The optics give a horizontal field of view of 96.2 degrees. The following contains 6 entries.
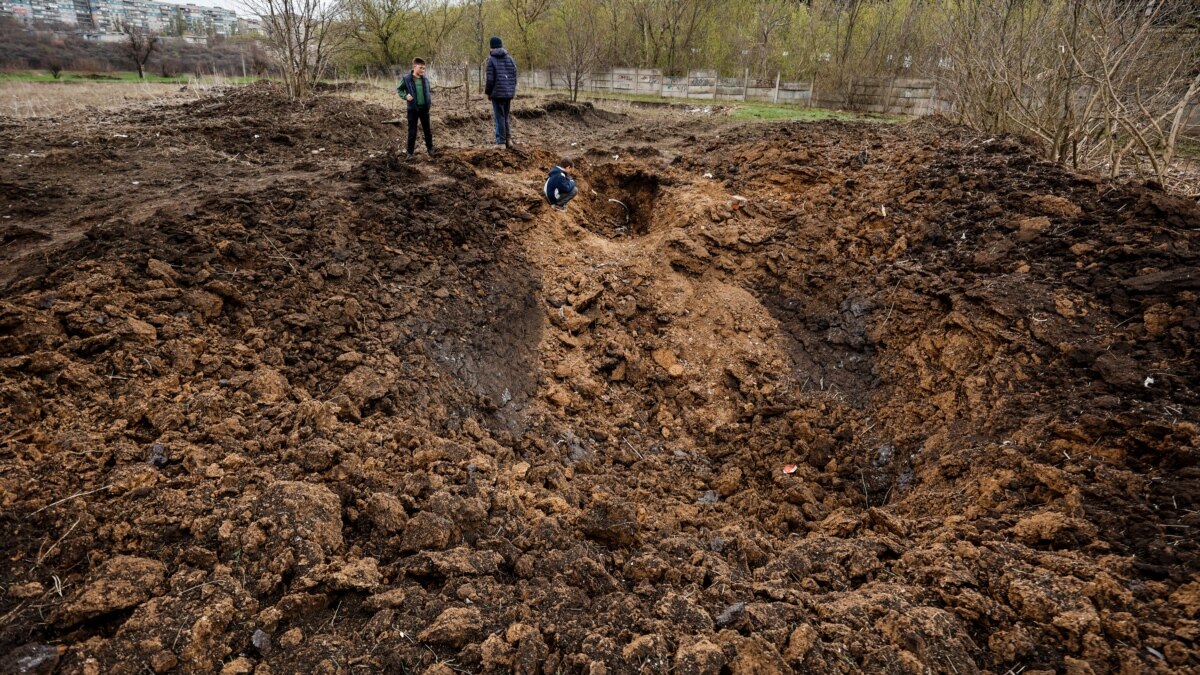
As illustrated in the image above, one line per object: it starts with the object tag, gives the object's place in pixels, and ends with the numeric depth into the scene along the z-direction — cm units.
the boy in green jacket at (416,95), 773
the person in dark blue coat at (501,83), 852
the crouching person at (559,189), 648
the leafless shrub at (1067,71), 570
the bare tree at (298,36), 1268
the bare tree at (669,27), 2652
